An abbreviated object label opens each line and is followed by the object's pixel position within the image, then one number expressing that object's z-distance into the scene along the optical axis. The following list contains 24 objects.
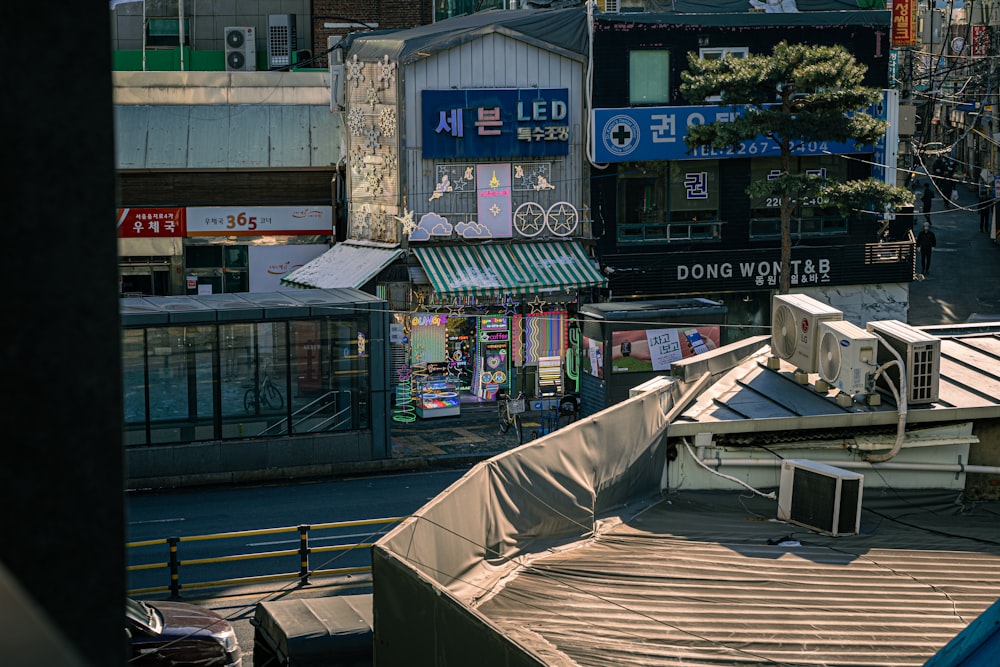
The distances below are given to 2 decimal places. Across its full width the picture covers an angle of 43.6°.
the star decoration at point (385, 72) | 30.70
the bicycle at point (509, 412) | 28.56
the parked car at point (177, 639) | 13.34
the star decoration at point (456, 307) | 30.75
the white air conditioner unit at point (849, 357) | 11.65
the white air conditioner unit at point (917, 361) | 11.48
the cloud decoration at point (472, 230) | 31.28
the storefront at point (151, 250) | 34.50
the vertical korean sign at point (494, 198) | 31.31
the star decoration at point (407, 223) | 30.94
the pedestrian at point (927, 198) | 47.42
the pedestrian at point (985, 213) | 49.27
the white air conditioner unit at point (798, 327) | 12.73
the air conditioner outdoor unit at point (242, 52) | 42.34
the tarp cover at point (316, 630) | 12.17
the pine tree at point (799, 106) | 28.34
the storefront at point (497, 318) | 30.61
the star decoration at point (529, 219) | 31.73
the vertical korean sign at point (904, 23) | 36.34
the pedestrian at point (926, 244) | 41.44
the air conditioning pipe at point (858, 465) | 11.58
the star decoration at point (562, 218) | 32.12
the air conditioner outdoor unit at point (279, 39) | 42.84
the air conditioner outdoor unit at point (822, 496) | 10.24
